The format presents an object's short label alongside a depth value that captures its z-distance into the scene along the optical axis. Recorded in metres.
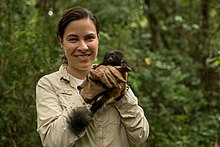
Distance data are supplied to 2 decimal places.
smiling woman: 2.22
